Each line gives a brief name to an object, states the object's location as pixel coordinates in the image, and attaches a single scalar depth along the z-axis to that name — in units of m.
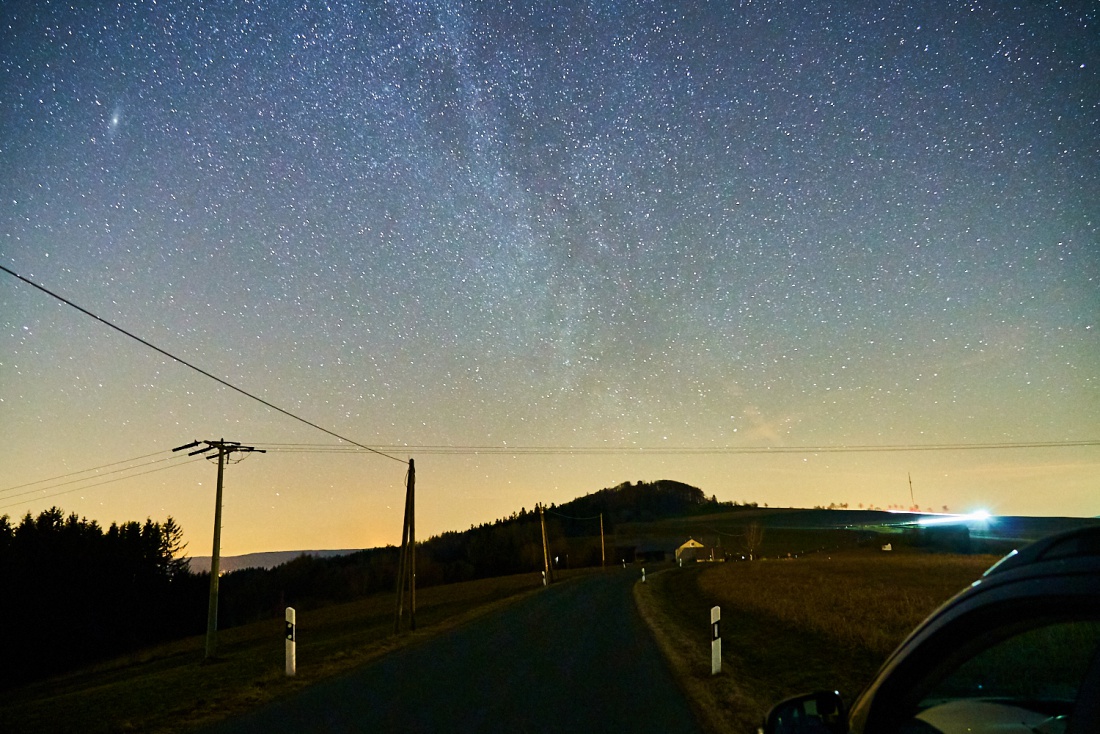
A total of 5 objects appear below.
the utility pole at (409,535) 25.10
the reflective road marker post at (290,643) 13.31
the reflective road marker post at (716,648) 11.41
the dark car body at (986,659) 1.56
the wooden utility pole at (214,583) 27.81
